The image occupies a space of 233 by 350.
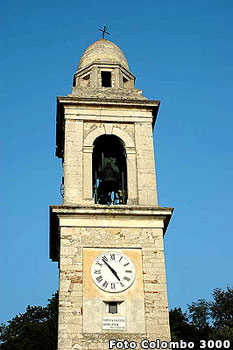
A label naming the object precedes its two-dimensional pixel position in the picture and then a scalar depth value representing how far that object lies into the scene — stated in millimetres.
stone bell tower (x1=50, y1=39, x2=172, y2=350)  16125
